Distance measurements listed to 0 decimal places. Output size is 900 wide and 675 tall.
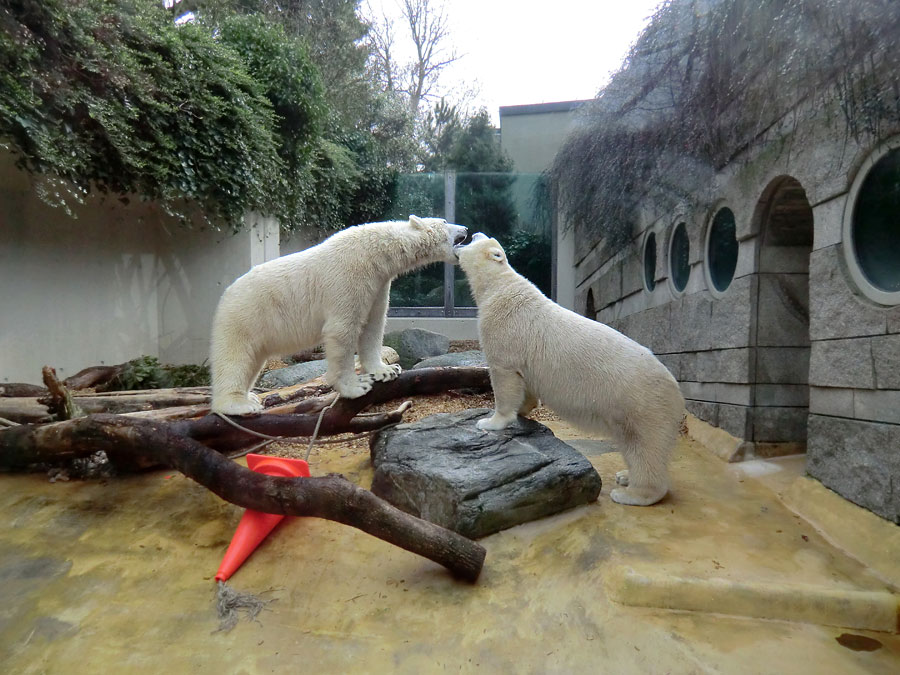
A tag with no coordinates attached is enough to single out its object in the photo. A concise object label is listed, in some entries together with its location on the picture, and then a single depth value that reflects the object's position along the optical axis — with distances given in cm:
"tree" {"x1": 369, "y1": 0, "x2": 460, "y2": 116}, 1423
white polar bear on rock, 319
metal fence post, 1155
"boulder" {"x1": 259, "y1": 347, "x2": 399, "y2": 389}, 650
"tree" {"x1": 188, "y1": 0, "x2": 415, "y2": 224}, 1034
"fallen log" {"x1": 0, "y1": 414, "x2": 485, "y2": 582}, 260
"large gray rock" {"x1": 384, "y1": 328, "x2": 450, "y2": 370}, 775
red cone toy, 296
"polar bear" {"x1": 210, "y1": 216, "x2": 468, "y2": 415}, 332
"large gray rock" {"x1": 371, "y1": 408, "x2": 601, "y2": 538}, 300
